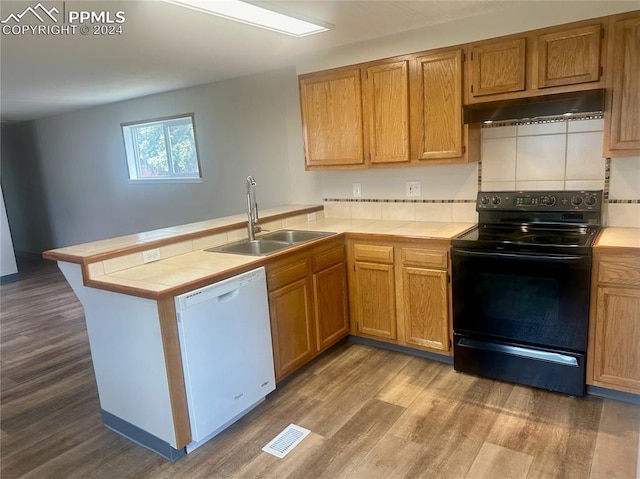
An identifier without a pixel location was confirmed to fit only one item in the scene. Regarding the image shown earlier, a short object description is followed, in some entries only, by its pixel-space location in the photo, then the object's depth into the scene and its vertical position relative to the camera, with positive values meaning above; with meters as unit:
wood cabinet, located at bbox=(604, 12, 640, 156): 2.37 +0.31
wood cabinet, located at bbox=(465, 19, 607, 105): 2.47 +0.52
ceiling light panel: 2.25 +0.86
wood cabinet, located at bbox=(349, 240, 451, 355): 2.91 -0.90
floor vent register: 2.23 -1.39
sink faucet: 3.09 -0.34
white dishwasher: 2.15 -0.92
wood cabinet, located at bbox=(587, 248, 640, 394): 2.29 -0.92
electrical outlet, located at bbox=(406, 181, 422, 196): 3.48 -0.22
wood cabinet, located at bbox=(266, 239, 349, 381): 2.71 -0.90
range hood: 2.49 +0.26
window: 5.24 +0.34
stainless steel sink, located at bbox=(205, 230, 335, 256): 2.96 -0.51
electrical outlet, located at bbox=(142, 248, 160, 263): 2.59 -0.45
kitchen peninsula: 2.13 -0.66
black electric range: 2.42 -0.79
